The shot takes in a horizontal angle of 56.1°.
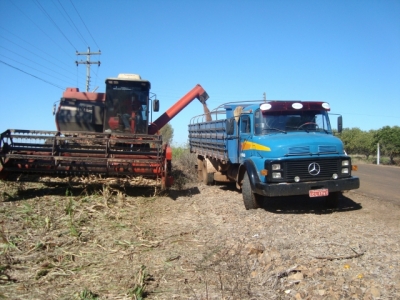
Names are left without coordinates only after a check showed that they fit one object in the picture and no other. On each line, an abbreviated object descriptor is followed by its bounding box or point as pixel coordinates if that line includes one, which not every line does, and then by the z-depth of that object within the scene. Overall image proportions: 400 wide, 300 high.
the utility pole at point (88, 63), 38.22
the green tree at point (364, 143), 40.41
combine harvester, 8.58
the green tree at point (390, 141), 30.95
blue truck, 7.70
